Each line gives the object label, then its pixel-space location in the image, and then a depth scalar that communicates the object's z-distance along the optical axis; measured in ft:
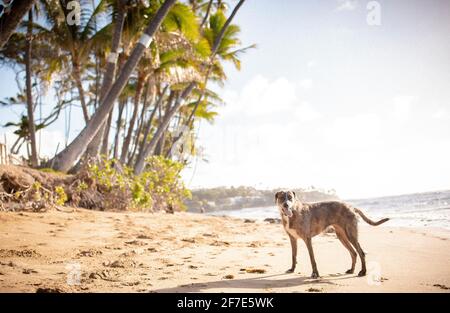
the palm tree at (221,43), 59.11
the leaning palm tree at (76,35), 43.78
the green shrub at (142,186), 34.83
